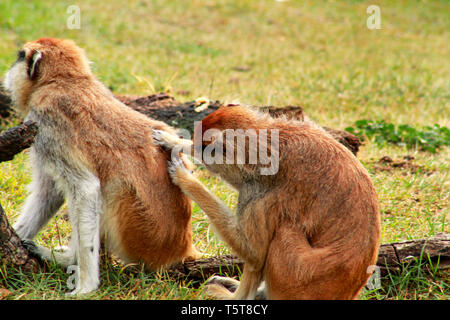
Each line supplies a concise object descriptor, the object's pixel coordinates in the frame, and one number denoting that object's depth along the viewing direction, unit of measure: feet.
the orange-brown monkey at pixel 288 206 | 19.72
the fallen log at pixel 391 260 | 23.57
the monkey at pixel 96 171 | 22.31
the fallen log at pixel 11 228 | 20.02
